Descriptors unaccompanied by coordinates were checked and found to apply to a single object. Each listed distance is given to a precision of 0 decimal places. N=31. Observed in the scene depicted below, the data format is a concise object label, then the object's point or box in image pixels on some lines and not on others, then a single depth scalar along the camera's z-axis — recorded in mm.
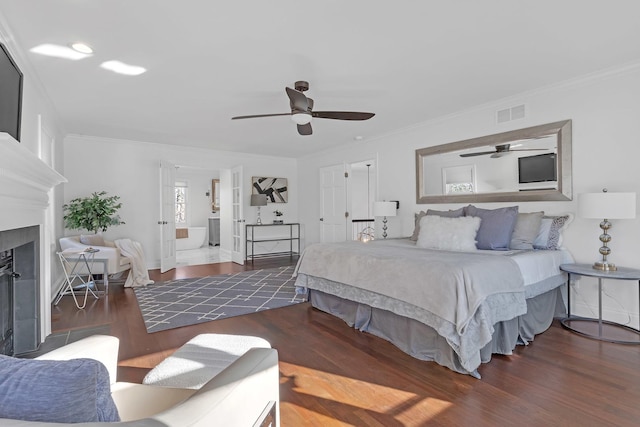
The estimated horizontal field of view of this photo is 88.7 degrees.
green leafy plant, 4832
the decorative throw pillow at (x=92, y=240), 4637
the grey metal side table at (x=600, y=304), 2660
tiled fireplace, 1941
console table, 7293
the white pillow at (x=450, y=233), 3352
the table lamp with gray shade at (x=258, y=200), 7004
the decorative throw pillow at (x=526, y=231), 3297
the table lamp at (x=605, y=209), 2686
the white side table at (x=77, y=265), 3988
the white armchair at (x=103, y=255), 4258
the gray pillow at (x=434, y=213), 3942
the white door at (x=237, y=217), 6637
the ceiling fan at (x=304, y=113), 2902
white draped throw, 4758
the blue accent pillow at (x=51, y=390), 606
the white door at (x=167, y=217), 5770
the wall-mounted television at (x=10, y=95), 1888
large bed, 2186
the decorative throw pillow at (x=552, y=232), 3275
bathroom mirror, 10094
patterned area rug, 3381
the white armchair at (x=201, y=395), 763
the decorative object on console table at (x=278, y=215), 7700
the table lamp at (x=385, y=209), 4949
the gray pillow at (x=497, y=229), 3318
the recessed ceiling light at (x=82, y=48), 2506
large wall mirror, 3475
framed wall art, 7418
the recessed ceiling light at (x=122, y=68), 2840
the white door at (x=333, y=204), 6613
